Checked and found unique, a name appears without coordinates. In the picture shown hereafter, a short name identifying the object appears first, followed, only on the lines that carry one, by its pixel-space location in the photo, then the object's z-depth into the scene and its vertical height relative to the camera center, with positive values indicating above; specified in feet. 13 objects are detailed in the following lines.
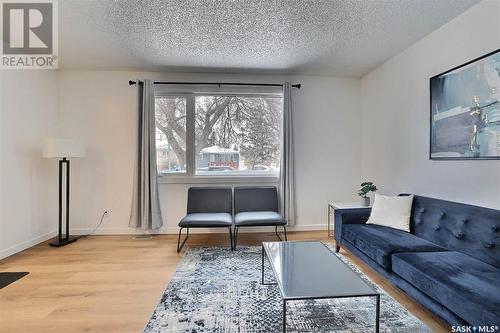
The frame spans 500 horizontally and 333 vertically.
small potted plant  11.19 -1.16
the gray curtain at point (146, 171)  12.46 -0.26
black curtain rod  13.12 +4.16
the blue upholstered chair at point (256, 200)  12.55 -1.64
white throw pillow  8.83 -1.57
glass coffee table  4.87 -2.36
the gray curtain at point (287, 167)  13.03 -0.03
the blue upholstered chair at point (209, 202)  12.34 -1.71
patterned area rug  5.70 -3.48
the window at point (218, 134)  13.39 +1.67
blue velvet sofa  4.67 -2.16
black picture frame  6.99 +1.57
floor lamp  10.75 +0.46
